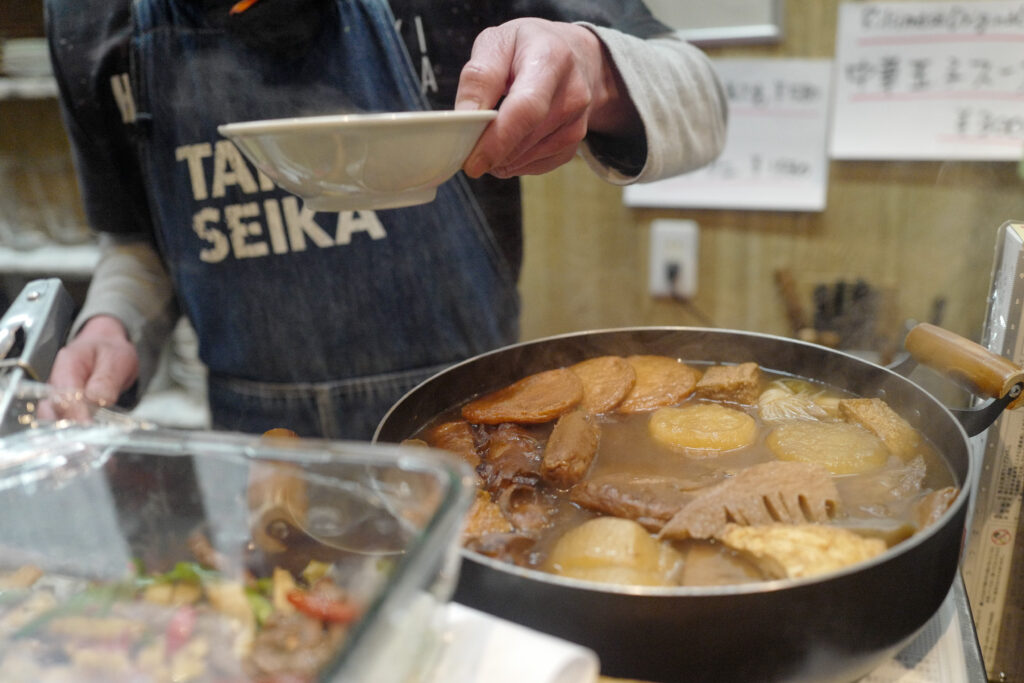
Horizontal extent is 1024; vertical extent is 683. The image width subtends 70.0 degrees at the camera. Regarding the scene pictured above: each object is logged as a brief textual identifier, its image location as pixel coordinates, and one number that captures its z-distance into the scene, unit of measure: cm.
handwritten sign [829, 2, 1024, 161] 183
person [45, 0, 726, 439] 96
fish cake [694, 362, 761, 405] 99
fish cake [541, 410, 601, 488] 82
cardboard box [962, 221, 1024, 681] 83
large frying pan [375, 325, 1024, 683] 55
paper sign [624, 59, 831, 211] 202
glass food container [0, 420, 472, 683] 51
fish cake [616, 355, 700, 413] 99
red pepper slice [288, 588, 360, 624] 52
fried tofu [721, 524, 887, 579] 62
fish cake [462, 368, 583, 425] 95
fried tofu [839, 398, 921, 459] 86
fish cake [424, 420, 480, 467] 88
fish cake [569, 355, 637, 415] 98
